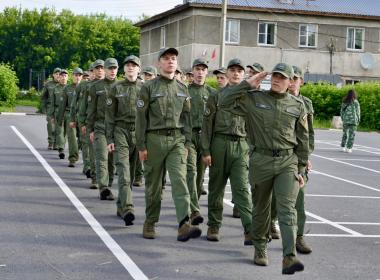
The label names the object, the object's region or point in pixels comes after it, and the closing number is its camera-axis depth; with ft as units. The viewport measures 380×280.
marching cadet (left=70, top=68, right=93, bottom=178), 47.80
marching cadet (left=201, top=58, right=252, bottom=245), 28.89
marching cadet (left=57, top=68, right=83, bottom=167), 55.06
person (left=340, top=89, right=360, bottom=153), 77.71
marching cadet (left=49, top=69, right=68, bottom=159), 62.13
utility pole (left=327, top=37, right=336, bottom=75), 174.09
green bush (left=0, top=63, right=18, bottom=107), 159.63
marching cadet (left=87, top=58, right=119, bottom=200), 38.93
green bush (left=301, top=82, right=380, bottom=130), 132.05
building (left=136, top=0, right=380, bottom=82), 167.63
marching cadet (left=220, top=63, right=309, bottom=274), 23.71
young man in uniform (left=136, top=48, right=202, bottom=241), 28.71
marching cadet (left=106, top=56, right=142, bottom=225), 33.78
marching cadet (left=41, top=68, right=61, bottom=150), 67.07
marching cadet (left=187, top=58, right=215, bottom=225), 32.55
